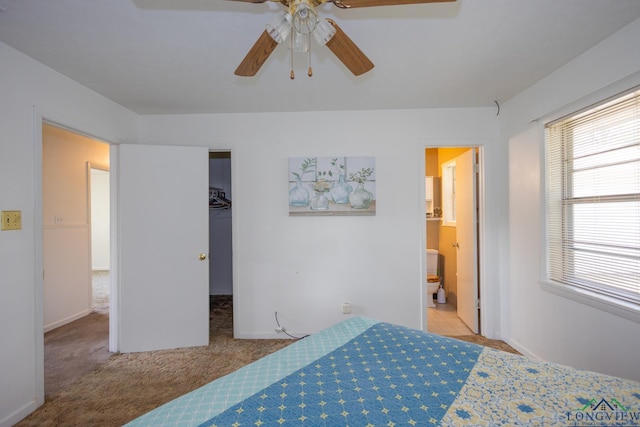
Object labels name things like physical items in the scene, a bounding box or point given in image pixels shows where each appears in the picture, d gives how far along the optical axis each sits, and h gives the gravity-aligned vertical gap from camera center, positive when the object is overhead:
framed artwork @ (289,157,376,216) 3.06 +0.30
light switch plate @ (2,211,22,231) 1.87 -0.03
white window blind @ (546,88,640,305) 1.79 +0.08
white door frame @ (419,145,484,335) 3.06 -0.24
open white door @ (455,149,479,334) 3.16 -0.31
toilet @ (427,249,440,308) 4.12 -0.92
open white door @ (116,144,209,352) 2.82 -0.32
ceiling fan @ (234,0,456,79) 1.15 +0.77
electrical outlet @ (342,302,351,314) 3.05 -0.99
